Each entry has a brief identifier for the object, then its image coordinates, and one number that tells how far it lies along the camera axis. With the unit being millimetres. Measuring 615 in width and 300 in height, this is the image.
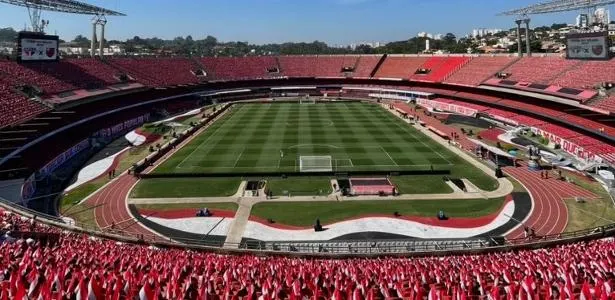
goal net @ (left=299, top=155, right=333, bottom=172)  42062
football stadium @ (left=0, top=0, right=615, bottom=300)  16594
